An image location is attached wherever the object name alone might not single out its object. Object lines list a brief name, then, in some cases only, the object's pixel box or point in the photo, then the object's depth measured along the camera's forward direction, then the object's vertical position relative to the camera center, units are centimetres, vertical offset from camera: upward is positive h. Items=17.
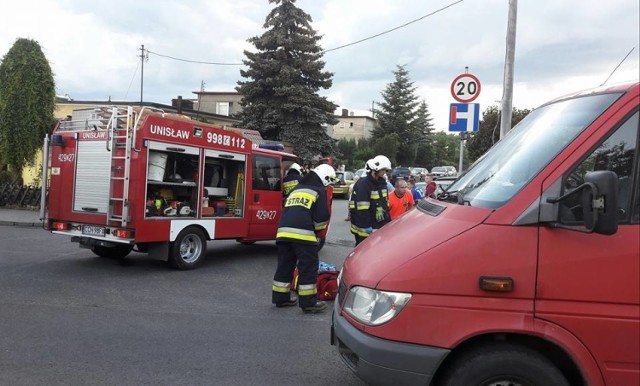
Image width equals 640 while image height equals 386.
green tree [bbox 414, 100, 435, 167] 6088 +738
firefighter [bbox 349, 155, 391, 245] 718 -1
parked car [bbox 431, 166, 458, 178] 4601 +317
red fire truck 752 +7
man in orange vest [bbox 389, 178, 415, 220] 856 +3
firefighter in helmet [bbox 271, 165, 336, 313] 580 -48
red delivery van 263 -39
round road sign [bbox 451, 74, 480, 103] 791 +184
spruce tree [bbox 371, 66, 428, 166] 5625 +932
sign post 794 +159
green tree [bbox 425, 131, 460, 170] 6352 +759
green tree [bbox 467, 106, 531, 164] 3309 +483
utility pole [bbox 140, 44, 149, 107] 5181 +1333
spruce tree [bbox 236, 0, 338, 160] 2917 +656
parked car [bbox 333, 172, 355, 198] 2775 +62
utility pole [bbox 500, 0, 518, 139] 839 +225
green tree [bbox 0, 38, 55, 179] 1644 +256
